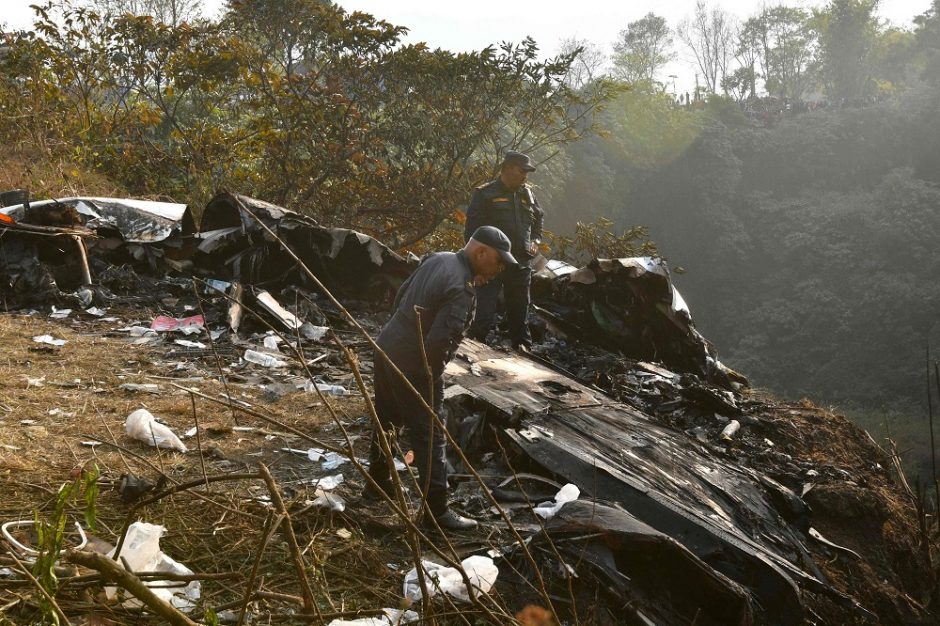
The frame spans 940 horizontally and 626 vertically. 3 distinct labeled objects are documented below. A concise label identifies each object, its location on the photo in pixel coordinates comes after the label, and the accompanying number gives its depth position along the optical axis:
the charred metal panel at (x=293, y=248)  7.11
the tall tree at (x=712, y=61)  50.50
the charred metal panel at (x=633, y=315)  7.28
